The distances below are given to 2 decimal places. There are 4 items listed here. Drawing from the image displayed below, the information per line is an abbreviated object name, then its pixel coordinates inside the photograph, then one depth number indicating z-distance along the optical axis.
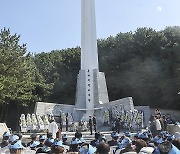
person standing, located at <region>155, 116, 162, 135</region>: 14.66
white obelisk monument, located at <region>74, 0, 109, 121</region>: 30.03
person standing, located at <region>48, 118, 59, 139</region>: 14.92
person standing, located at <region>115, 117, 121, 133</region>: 22.79
